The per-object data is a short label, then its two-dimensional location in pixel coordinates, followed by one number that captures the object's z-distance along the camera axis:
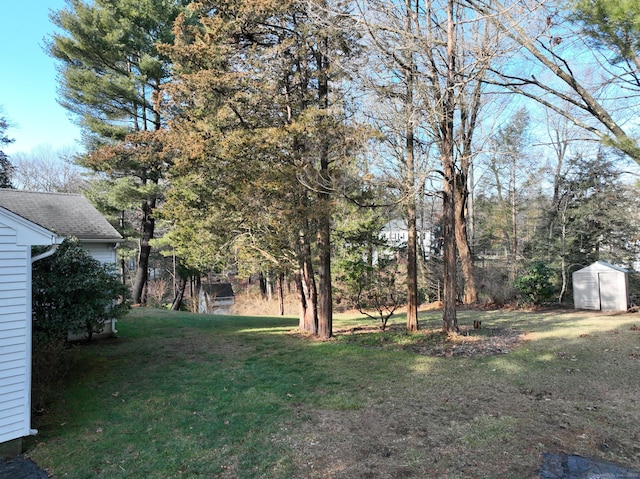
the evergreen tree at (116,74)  14.66
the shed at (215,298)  25.27
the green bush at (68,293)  6.24
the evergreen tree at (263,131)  8.42
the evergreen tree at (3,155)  13.52
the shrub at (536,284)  13.59
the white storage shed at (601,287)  11.98
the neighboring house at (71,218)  8.64
